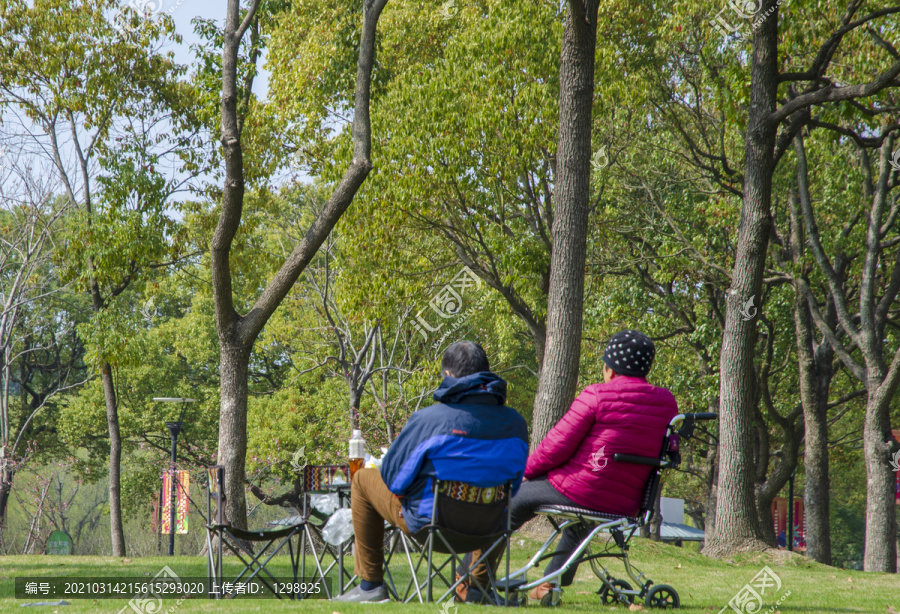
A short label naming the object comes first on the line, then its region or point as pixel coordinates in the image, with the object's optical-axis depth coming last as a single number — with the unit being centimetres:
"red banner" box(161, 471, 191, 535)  5176
